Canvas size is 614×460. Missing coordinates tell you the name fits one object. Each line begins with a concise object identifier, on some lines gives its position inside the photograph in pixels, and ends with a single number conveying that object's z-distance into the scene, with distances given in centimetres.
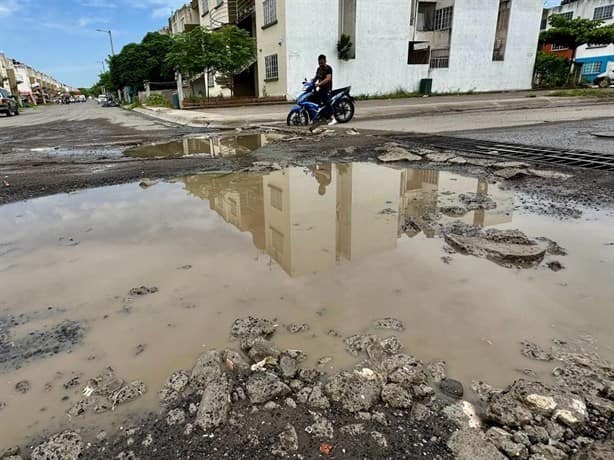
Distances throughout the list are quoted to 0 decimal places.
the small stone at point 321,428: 141
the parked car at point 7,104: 2306
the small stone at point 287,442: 135
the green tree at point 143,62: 3919
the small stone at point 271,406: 154
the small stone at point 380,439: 136
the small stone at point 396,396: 153
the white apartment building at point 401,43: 2048
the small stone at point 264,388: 158
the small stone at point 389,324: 204
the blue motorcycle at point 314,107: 1016
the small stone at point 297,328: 203
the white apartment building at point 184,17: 3602
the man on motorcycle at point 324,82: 992
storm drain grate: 534
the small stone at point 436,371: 168
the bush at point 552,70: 2789
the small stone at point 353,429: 141
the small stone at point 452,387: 159
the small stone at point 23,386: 168
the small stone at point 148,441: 139
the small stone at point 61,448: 136
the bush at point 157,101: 2549
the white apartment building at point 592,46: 3638
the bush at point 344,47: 2106
